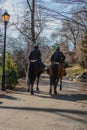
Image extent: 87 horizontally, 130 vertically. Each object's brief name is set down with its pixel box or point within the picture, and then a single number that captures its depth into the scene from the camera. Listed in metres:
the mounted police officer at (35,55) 19.90
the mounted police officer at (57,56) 20.38
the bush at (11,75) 21.51
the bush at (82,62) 53.91
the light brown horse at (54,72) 19.52
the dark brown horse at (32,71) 19.00
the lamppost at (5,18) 20.79
